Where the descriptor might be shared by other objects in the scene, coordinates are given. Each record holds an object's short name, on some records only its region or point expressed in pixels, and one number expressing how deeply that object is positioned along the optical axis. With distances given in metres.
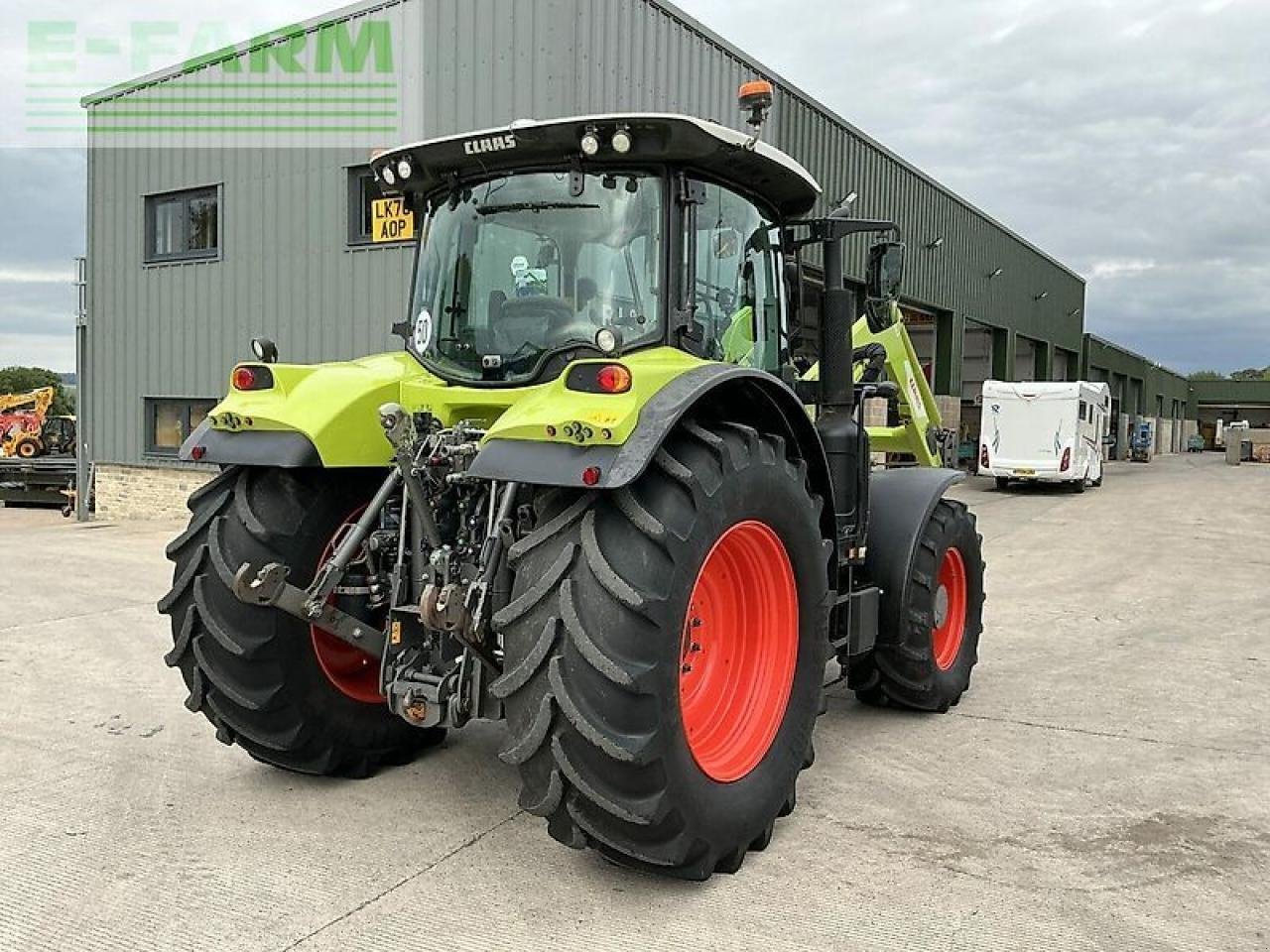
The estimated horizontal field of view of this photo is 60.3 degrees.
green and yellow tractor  3.12
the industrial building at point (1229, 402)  77.25
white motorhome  23.14
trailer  20.12
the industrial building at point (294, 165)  12.09
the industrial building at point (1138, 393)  44.91
